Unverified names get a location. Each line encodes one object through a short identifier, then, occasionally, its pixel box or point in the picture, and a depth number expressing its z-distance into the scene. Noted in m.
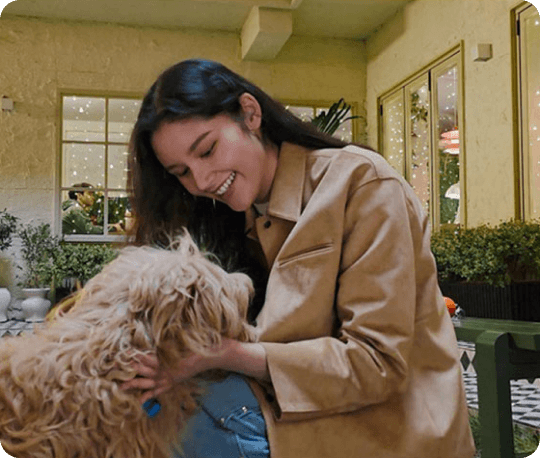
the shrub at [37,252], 8.54
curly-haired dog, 0.92
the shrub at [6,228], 8.52
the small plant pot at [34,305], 8.06
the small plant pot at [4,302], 8.19
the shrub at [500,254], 5.10
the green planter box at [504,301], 4.98
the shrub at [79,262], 8.23
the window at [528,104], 5.89
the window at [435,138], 7.29
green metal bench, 2.08
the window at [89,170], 9.17
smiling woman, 1.10
